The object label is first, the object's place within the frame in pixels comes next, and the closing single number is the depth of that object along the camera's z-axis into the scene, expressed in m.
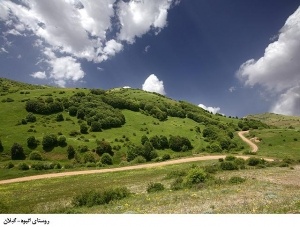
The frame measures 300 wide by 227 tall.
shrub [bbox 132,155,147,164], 80.20
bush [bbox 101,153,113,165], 87.25
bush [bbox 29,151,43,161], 94.69
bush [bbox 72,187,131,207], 29.08
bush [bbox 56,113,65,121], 137.12
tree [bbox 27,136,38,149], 107.22
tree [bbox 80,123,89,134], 126.12
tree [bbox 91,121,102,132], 129.62
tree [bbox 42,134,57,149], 107.62
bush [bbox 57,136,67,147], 109.12
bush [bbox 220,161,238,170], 50.50
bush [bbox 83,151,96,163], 91.00
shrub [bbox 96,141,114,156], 105.69
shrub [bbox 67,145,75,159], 101.62
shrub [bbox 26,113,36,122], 132.00
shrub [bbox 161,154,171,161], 81.41
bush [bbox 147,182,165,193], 34.56
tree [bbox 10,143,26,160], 98.00
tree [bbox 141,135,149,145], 120.90
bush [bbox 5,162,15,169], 76.34
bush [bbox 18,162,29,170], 71.50
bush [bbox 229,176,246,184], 34.68
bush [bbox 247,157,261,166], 56.94
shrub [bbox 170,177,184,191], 34.10
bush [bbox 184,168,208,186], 35.12
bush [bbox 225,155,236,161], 64.06
